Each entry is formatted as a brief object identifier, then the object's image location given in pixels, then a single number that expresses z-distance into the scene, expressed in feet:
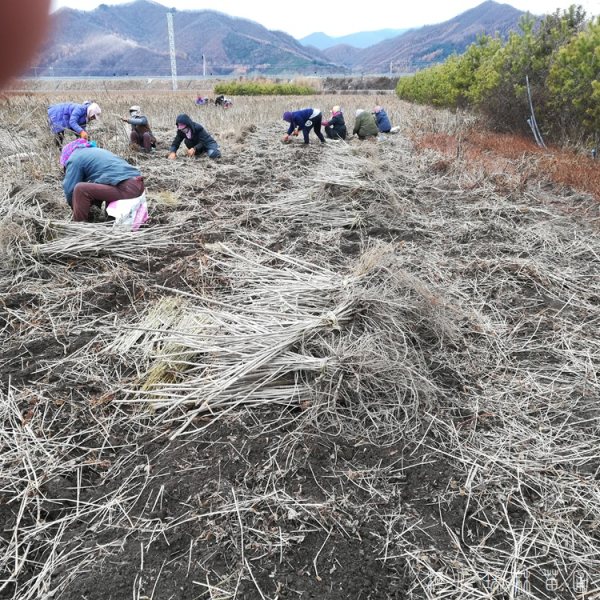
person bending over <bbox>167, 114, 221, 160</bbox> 25.05
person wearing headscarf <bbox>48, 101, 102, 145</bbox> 22.76
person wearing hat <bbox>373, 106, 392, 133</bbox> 37.81
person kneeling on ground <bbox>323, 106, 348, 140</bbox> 33.01
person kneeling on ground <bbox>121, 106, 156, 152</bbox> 25.20
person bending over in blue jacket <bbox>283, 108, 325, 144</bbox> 30.73
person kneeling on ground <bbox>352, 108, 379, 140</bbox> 34.04
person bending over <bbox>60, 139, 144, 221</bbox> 14.48
